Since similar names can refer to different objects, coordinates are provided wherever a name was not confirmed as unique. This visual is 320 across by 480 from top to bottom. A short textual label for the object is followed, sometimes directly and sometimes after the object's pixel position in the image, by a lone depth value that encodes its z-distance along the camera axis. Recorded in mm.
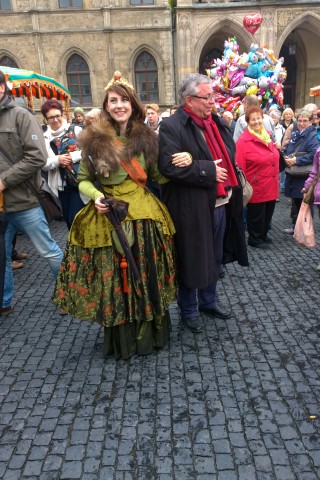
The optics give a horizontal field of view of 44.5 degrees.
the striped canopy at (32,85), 8359
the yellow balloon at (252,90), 9086
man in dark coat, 2732
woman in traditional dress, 2576
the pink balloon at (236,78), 9531
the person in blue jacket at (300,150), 5273
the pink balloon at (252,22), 15203
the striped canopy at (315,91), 9971
